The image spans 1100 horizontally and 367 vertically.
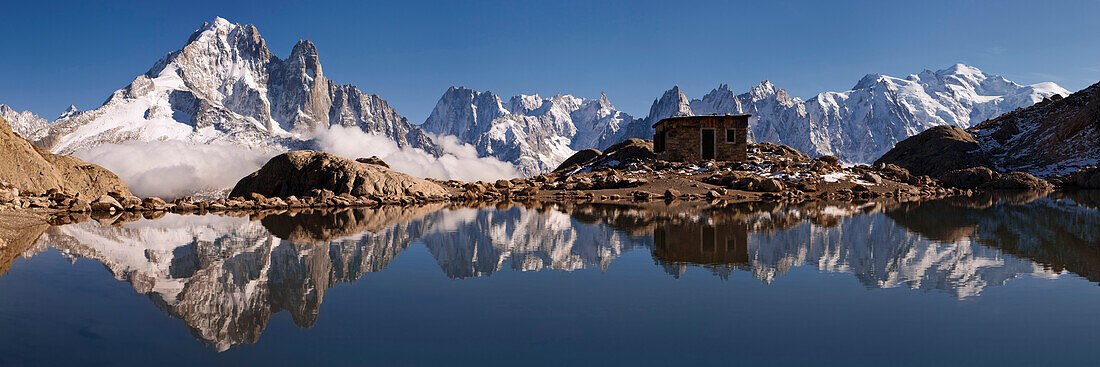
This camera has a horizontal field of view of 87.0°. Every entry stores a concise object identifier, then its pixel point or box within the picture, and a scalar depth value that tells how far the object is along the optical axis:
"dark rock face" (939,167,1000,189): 45.16
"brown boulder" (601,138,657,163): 44.12
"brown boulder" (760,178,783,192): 30.67
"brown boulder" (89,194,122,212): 19.84
